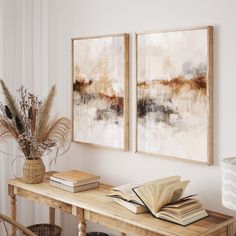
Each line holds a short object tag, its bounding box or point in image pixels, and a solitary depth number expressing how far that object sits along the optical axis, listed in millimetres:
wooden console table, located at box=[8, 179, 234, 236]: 2383
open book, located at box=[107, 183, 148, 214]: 2601
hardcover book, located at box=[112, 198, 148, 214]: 2586
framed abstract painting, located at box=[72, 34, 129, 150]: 3197
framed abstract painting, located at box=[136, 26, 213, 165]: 2713
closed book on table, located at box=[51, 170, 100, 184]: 3061
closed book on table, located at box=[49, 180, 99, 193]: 3035
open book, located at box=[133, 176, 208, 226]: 2445
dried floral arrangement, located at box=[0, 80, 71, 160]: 3158
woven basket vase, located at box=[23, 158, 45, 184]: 3219
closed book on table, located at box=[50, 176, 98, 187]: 3029
